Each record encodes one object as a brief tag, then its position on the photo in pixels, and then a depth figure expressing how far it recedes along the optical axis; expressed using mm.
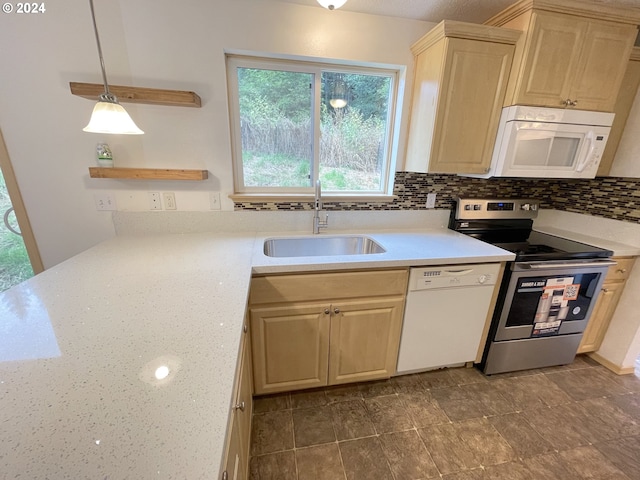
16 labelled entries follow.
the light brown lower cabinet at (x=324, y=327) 1414
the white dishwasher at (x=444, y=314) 1550
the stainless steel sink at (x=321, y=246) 1842
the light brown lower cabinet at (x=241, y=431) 740
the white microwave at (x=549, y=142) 1575
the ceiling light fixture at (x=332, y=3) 1148
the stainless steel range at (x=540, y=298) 1623
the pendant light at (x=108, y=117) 1104
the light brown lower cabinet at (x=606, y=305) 1788
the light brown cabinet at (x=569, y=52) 1438
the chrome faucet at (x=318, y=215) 1786
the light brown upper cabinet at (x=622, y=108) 1695
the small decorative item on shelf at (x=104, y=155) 1548
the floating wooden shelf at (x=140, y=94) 1394
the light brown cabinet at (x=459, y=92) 1483
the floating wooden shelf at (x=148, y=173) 1536
